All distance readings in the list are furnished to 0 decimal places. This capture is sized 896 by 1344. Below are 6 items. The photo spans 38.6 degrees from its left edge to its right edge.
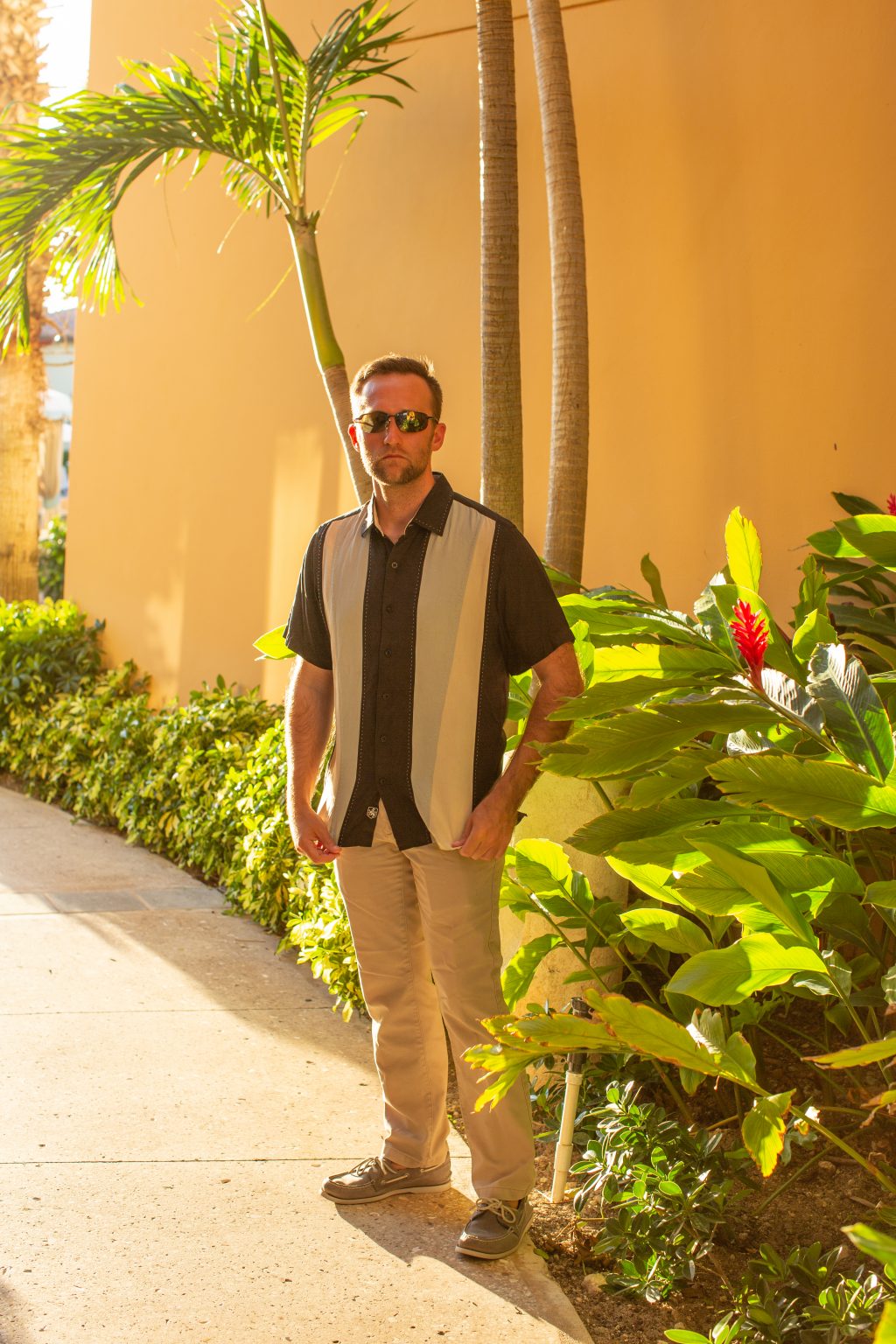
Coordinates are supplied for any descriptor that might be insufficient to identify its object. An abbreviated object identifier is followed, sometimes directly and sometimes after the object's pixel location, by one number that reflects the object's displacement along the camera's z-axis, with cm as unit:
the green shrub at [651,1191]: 283
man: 306
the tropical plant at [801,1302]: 242
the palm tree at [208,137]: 554
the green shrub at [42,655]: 812
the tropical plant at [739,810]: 198
